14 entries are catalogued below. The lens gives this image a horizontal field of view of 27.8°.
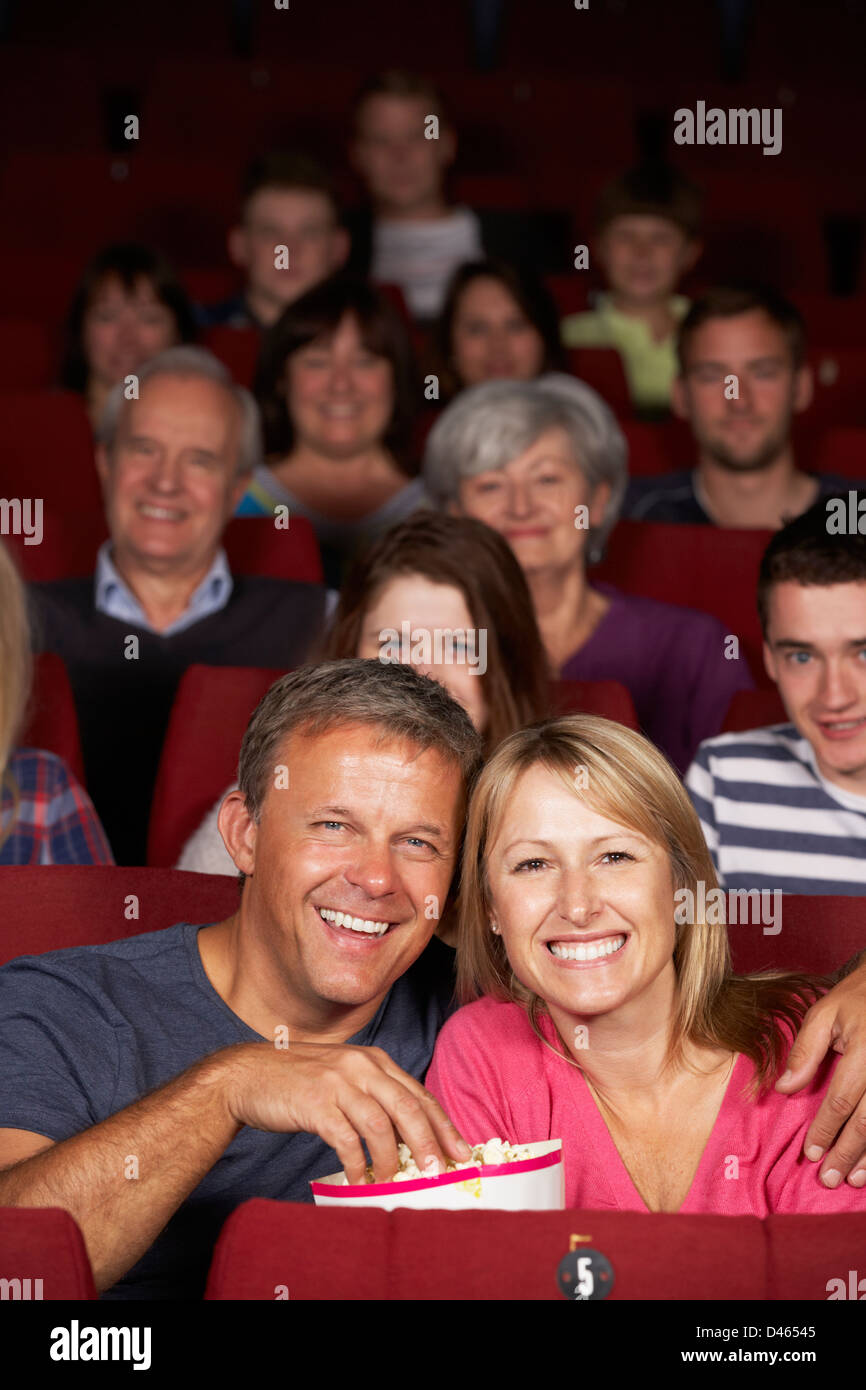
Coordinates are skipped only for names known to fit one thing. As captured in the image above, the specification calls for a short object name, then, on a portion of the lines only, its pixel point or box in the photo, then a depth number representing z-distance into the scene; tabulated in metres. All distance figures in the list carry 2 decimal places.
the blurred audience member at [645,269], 2.87
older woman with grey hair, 1.88
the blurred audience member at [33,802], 1.42
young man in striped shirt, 1.49
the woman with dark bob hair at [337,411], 2.32
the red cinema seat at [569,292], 3.04
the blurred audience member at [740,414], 2.32
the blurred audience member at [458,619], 1.52
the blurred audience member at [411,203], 2.99
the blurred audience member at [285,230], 2.78
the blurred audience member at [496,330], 2.57
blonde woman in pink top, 1.03
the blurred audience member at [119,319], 2.56
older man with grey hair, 1.86
